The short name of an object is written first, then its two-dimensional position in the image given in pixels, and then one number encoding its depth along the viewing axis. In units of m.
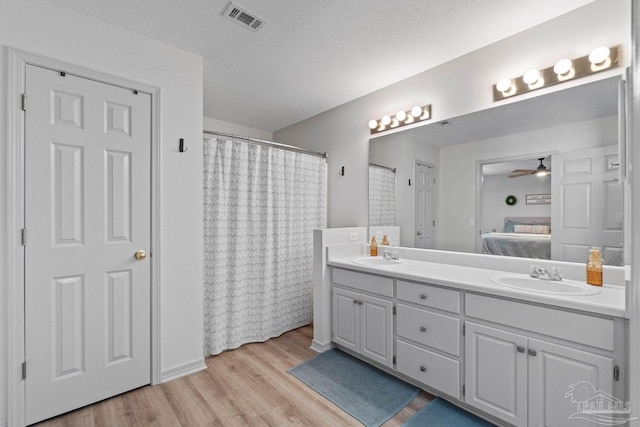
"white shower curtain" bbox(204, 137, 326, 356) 2.65
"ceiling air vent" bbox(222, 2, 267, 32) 1.90
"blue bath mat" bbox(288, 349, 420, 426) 1.91
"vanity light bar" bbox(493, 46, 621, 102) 1.74
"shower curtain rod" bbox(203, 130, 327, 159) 2.68
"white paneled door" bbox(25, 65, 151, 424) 1.79
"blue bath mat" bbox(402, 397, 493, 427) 1.77
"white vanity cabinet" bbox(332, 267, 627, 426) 1.41
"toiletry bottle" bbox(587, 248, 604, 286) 1.68
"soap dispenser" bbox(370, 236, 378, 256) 2.88
